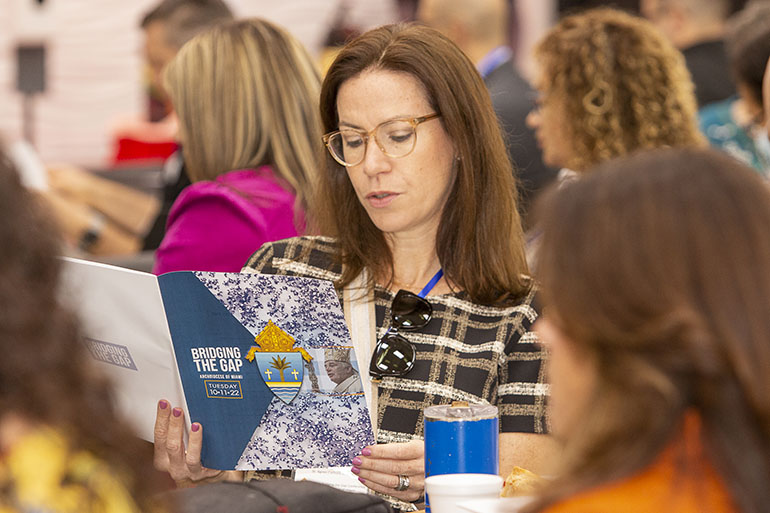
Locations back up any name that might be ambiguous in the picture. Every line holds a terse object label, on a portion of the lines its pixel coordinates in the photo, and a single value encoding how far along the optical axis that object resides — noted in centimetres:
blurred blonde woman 414
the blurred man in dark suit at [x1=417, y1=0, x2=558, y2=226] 576
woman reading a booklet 357
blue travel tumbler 314
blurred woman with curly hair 471
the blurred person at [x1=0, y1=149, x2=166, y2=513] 270
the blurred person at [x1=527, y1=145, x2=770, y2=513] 274
